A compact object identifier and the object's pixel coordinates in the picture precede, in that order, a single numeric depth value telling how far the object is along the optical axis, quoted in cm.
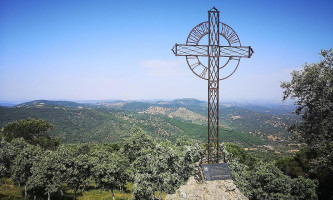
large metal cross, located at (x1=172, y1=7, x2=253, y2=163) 1306
